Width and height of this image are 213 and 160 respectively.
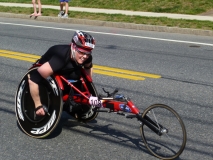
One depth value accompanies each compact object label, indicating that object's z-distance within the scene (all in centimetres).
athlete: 427
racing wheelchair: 410
